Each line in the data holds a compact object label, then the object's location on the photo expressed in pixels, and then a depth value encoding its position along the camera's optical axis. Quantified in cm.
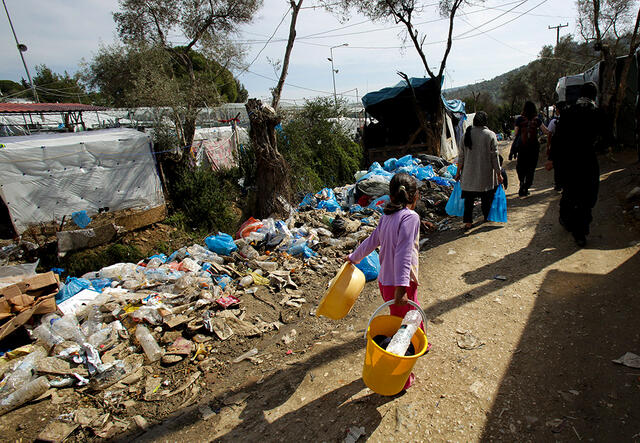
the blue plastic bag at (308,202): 757
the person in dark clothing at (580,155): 362
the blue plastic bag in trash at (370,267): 406
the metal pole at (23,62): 1886
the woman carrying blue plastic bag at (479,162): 463
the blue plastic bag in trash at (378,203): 657
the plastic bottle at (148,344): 306
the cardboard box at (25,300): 315
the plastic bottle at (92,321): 337
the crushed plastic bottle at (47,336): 317
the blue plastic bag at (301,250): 505
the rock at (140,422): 238
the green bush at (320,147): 966
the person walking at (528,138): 570
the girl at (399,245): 203
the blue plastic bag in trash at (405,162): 896
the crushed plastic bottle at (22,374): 263
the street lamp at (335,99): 1138
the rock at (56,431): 228
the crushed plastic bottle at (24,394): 253
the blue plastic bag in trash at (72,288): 411
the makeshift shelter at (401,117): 1107
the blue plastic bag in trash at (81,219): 628
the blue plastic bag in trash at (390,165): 913
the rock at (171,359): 299
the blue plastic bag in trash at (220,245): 534
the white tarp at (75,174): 580
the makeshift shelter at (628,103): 805
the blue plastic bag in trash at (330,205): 720
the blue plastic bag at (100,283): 447
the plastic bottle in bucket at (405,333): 175
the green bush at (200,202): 770
